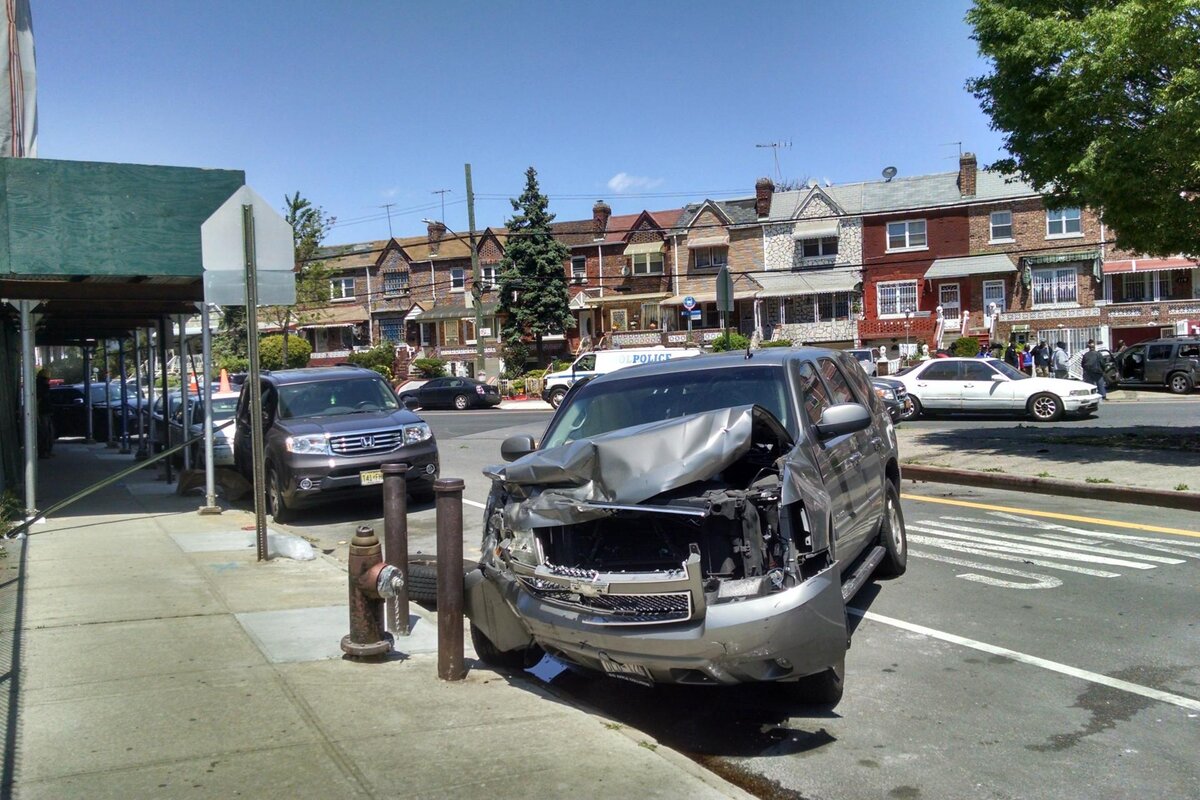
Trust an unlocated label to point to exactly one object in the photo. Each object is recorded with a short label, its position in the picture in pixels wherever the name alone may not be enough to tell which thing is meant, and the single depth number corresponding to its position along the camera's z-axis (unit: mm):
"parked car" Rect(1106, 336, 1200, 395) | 32031
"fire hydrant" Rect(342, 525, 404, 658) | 5902
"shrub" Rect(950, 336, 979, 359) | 44031
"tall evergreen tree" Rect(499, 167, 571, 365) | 56969
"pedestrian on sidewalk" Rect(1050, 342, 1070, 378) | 30141
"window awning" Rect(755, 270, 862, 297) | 53500
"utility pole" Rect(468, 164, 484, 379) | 47000
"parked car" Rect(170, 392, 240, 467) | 16641
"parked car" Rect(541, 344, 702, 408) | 35134
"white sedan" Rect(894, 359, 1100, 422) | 23578
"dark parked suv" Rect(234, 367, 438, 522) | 12328
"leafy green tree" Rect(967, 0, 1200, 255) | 12961
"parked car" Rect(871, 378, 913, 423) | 22395
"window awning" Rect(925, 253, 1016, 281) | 49491
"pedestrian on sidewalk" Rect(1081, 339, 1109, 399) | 28438
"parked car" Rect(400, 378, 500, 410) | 41156
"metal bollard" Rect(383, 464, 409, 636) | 6398
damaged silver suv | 4750
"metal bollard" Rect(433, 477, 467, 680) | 5730
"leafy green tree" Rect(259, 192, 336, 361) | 54688
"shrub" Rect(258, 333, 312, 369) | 57688
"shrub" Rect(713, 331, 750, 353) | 42797
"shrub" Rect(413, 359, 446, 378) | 57344
